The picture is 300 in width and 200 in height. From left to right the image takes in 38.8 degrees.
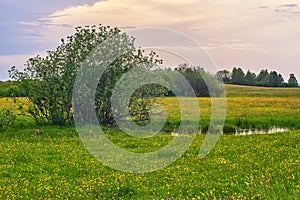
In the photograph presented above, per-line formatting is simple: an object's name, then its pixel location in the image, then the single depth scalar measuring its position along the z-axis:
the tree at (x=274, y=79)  142.50
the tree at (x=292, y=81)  142.96
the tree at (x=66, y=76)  29.31
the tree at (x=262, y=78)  140.38
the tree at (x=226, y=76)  145.39
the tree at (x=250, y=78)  141.90
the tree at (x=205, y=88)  43.11
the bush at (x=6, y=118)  28.59
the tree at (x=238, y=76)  144.65
